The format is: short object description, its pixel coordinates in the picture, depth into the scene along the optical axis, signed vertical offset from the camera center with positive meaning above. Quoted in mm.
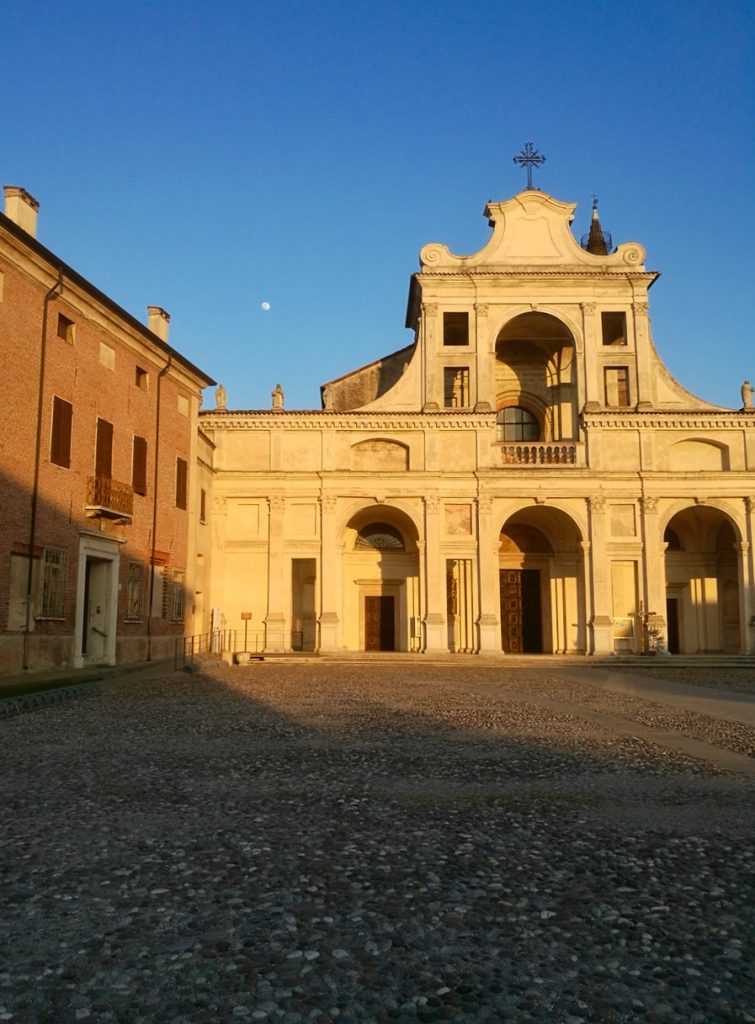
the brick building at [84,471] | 18234 +3603
